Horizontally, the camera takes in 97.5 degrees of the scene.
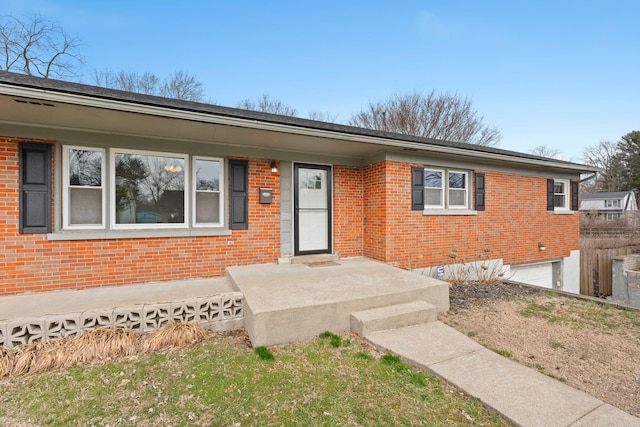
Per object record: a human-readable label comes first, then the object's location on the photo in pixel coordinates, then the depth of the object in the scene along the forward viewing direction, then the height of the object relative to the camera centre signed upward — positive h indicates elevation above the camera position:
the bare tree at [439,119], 18.12 +6.19
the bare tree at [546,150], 30.37 +6.85
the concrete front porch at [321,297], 3.34 -1.14
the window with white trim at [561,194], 8.94 +0.62
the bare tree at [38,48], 11.64 +7.26
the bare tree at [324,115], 20.41 +7.17
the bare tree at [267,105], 18.97 +7.41
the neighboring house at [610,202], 28.75 +1.21
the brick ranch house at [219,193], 4.20 +0.42
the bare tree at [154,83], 15.73 +7.66
